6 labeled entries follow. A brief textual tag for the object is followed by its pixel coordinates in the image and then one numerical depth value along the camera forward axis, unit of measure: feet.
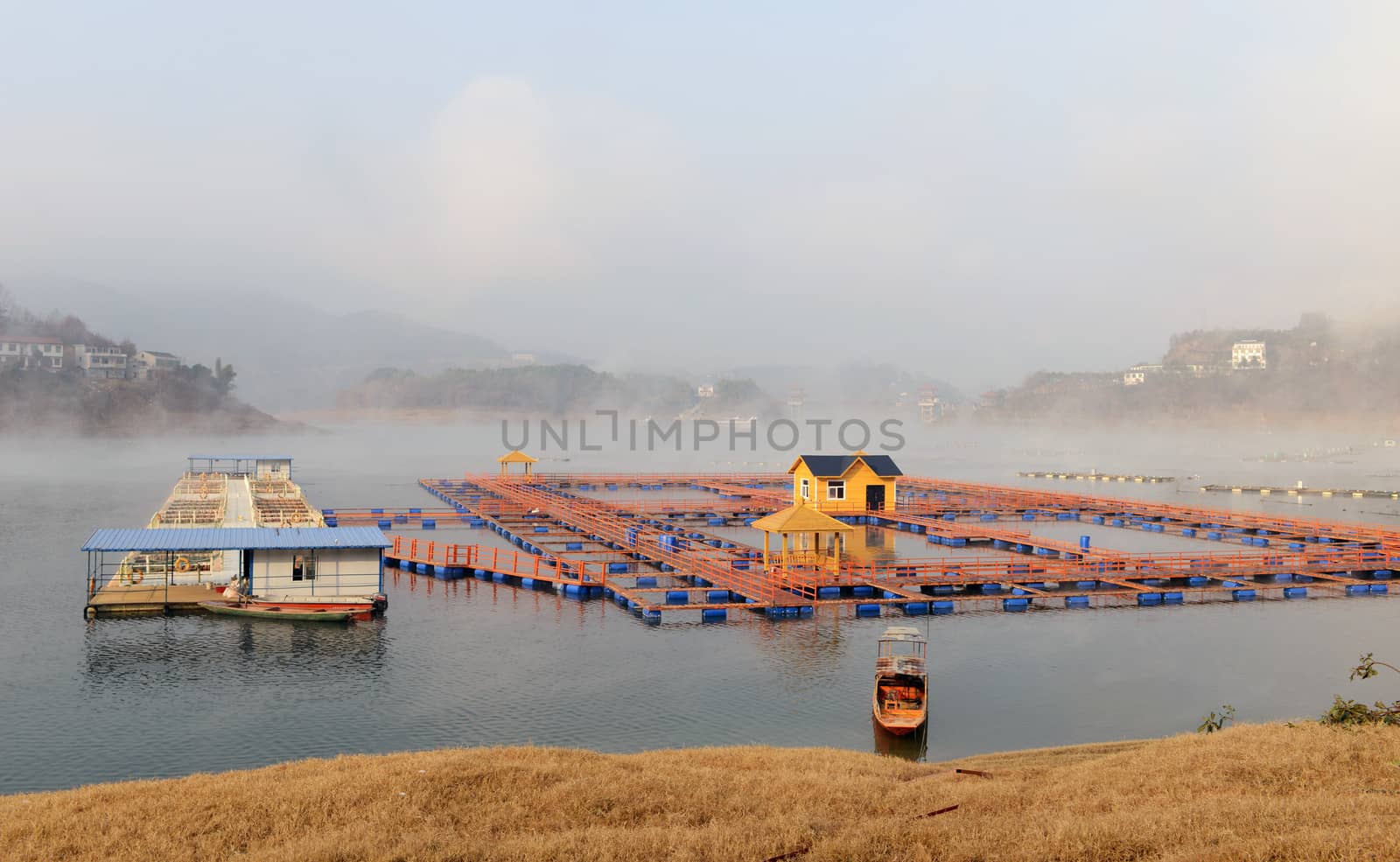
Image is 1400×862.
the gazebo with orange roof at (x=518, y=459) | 274.40
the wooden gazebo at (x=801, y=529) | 127.13
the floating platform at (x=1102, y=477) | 361.30
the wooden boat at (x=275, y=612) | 106.01
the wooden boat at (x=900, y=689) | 69.77
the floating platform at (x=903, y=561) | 121.39
